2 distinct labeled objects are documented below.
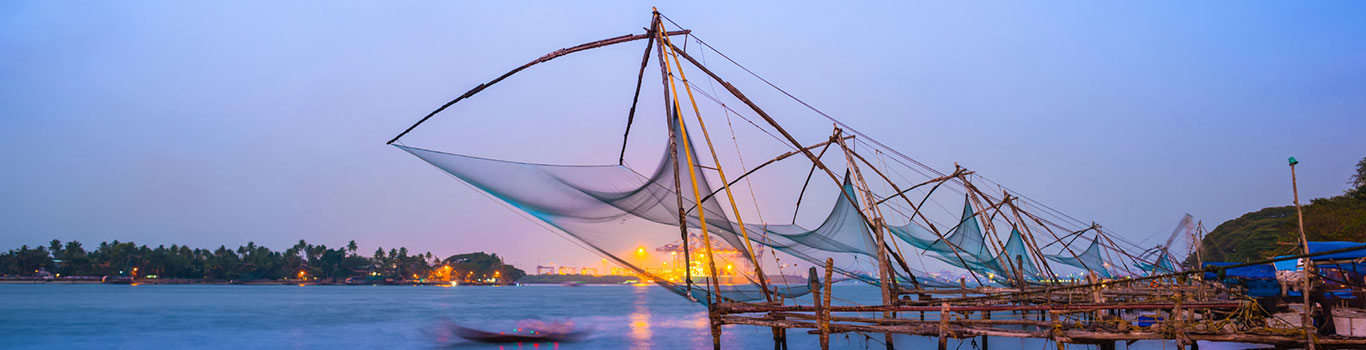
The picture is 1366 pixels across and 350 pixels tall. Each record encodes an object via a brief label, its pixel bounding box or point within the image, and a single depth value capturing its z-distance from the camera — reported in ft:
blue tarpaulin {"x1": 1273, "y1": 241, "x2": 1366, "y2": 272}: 41.60
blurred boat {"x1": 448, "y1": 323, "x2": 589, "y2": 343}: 71.40
